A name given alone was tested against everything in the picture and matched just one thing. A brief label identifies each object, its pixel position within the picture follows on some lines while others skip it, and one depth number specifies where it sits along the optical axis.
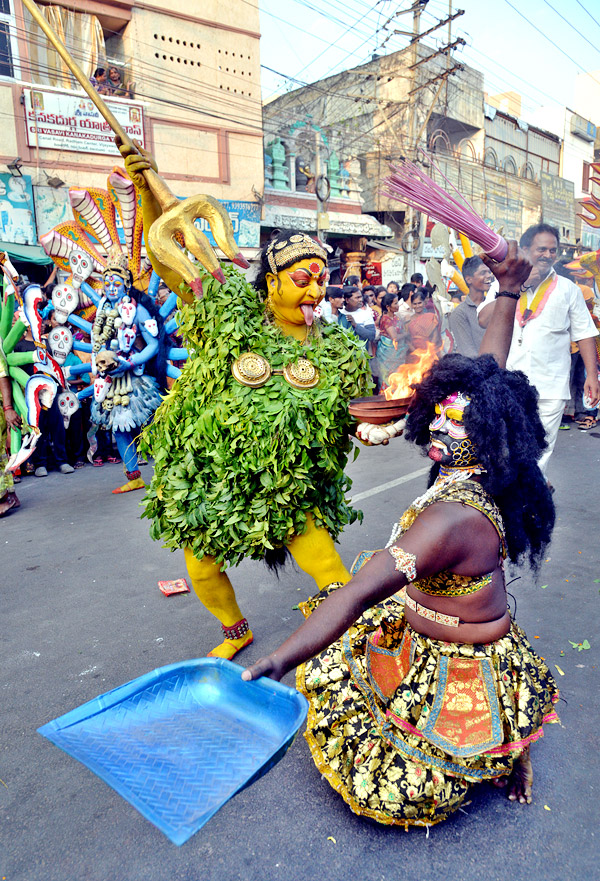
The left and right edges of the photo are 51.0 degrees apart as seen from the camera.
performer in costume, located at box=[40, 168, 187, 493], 6.46
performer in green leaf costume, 2.76
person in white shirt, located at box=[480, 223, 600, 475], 4.61
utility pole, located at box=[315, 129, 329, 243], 18.31
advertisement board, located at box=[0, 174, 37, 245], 12.53
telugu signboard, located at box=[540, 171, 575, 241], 30.55
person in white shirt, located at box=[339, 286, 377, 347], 9.30
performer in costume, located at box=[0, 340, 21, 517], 5.83
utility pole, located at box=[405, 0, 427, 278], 18.92
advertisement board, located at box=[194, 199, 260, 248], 16.22
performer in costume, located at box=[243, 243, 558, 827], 1.99
